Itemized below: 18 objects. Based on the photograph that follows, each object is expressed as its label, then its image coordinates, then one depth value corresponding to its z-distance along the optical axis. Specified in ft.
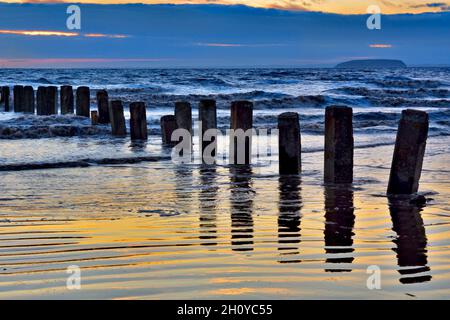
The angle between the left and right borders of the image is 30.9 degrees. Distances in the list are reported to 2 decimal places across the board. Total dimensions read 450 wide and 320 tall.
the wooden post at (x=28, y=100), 85.71
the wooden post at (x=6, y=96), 91.99
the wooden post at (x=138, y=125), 54.24
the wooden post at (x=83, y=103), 74.84
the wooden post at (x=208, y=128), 41.22
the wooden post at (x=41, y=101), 81.35
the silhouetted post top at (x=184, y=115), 47.09
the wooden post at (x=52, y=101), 81.00
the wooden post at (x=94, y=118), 65.16
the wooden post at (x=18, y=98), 86.58
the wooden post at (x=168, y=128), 49.42
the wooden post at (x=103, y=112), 66.80
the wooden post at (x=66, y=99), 78.43
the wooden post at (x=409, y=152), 27.63
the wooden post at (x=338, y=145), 30.50
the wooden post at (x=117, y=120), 57.77
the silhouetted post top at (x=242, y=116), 38.50
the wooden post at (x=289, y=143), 33.42
